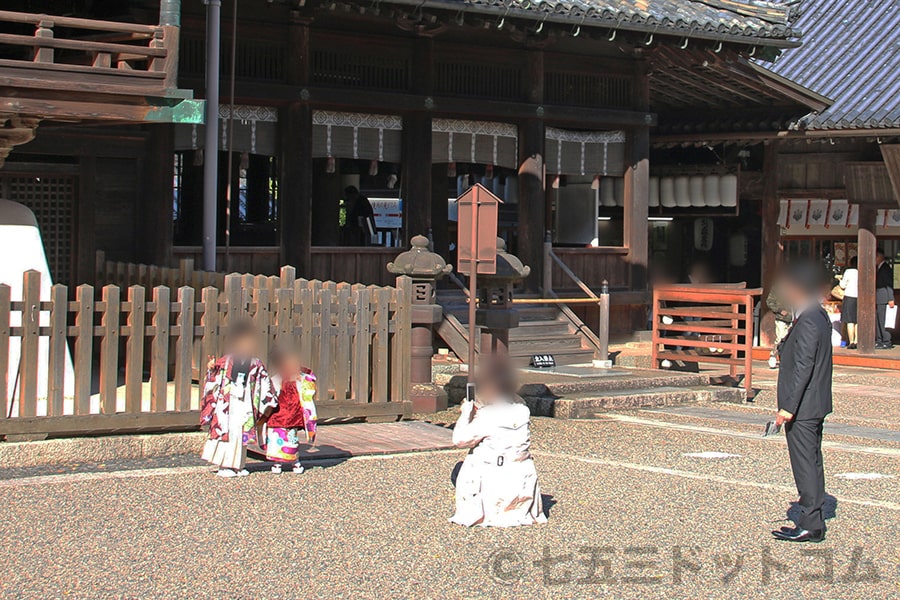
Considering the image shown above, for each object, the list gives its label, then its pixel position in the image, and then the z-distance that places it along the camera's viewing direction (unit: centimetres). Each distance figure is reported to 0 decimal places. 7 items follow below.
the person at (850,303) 2075
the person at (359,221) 1881
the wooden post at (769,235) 2067
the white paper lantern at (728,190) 2047
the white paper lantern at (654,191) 2109
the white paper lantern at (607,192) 1989
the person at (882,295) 2075
